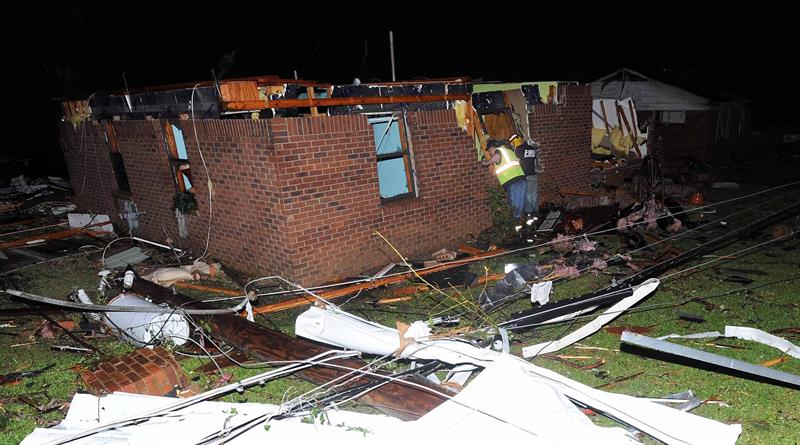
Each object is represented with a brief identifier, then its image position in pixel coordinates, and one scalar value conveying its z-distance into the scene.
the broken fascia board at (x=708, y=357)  4.06
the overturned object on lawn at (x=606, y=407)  3.22
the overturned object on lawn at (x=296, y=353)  3.88
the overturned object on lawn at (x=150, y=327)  5.51
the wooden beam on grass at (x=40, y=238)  10.21
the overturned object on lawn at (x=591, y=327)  4.96
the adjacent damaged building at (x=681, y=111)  16.72
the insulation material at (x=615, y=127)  13.79
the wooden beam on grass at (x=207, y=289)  7.41
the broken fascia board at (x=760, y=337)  4.93
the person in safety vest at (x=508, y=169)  9.47
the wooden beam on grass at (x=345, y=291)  6.61
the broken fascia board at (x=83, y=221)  11.48
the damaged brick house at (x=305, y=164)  6.98
